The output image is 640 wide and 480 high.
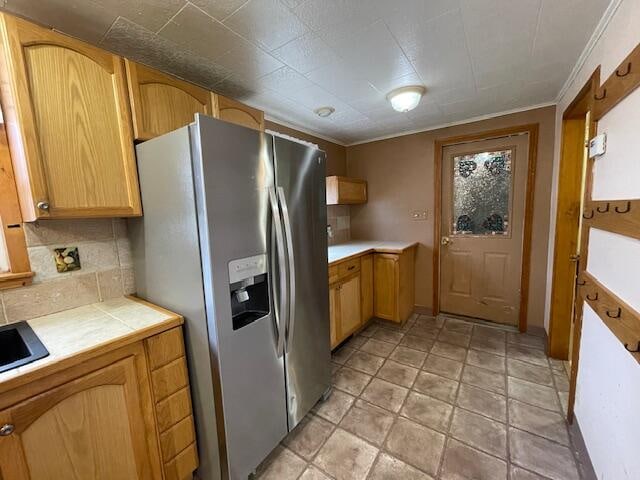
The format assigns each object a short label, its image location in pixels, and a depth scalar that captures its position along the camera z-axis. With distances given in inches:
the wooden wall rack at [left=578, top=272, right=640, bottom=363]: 34.7
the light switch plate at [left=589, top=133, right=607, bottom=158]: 46.9
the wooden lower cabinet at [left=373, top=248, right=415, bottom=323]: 105.0
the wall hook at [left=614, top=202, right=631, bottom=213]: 36.9
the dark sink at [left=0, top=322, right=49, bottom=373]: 40.9
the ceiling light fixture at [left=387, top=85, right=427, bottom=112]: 74.2
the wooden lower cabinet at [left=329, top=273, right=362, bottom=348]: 86.4
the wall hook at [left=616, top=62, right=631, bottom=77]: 38.1
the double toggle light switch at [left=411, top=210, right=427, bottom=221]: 118.2
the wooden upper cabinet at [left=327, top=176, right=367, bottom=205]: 111.0
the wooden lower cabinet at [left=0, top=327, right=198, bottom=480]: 31.9
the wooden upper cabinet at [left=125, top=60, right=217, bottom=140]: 49.7
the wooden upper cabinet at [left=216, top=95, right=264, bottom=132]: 64.1
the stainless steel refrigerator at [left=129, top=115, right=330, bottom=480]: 42.2
